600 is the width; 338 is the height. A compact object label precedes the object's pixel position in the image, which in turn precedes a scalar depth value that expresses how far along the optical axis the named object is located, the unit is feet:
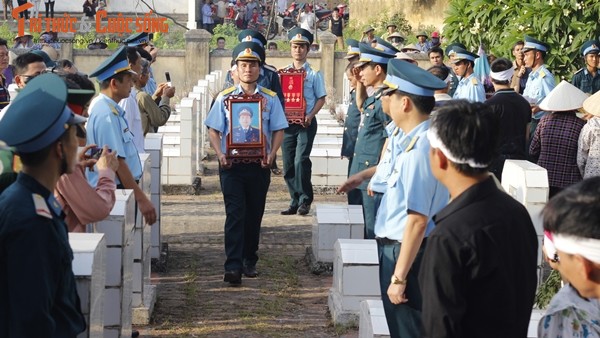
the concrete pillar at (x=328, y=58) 101.60
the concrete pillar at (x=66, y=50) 100.73
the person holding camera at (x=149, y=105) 35.09
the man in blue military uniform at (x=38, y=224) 13.69
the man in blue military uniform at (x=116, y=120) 25.54
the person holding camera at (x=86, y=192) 20.51
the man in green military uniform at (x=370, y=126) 30.27
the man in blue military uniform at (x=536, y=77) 43.01
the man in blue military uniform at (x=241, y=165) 31.96
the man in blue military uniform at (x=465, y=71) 43.62
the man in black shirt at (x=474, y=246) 14.10
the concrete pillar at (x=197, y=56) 100.94
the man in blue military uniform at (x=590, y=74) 49.21
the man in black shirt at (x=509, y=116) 33.86
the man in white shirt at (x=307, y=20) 130.62
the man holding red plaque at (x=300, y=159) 43.70
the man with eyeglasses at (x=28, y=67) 31.35
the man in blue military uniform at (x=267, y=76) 38.01
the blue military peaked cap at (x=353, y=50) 42.51
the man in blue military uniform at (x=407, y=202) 18.35
